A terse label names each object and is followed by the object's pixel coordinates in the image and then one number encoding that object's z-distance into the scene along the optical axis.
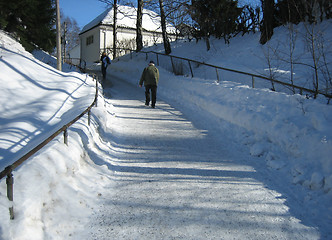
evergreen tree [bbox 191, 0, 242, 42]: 16.00
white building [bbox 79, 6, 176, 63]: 31.59
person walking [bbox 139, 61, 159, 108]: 9.34
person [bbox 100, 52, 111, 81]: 15.81
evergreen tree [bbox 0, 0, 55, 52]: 15.44
